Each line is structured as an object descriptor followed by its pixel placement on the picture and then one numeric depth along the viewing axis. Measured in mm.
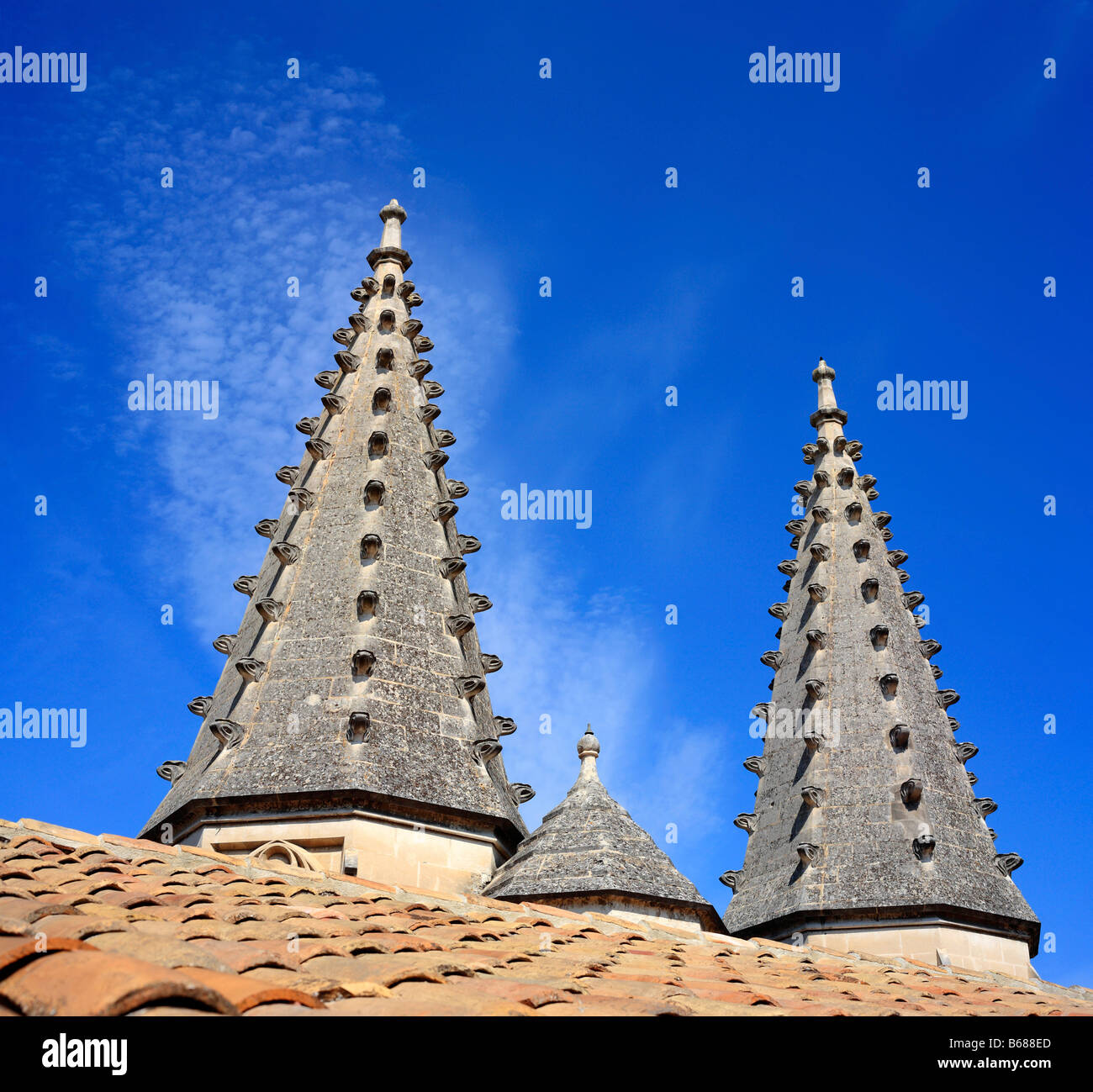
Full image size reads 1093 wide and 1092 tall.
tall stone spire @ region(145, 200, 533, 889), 17797
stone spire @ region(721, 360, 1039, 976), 22000
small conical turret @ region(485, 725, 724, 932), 14930
